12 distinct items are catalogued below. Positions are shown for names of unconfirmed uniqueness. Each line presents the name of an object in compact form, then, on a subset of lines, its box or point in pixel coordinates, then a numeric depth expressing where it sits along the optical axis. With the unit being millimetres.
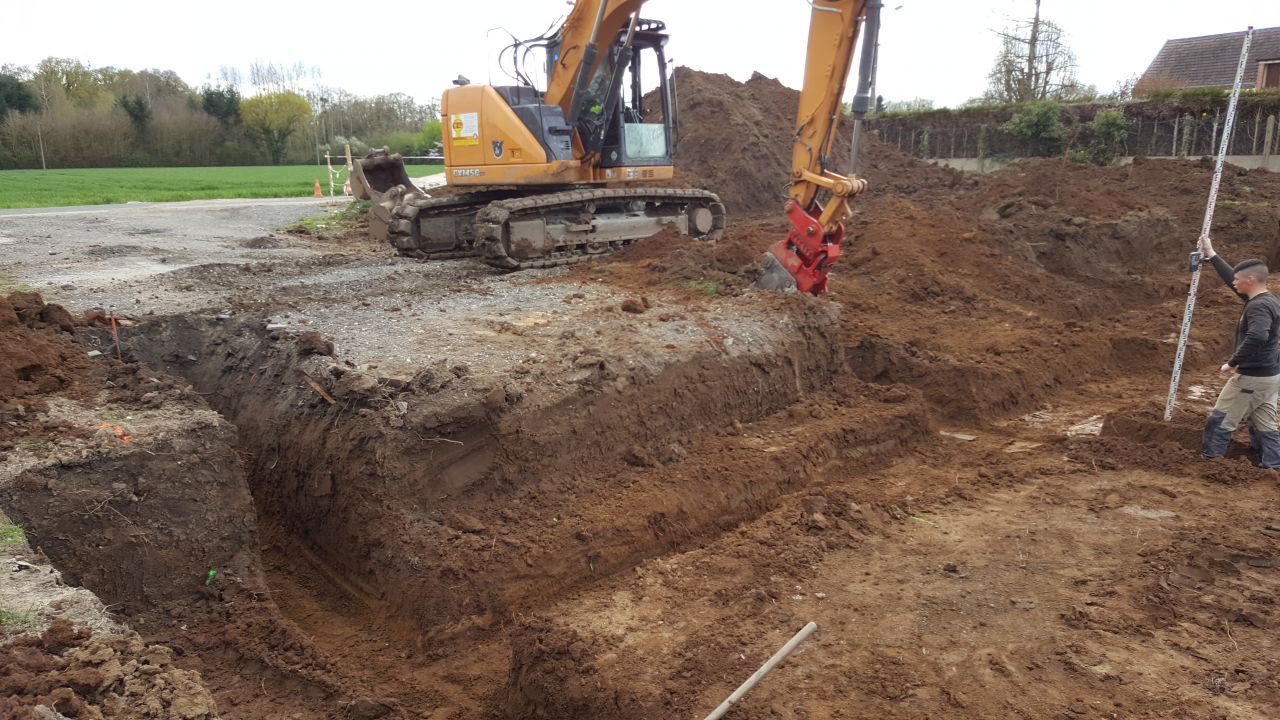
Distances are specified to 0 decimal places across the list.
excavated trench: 5191
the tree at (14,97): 45438
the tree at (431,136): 41688
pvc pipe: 3264
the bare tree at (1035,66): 29672
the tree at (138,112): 49125
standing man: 6172
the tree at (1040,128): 22297
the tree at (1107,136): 21297
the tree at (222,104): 53188
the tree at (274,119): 55000
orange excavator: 10938
